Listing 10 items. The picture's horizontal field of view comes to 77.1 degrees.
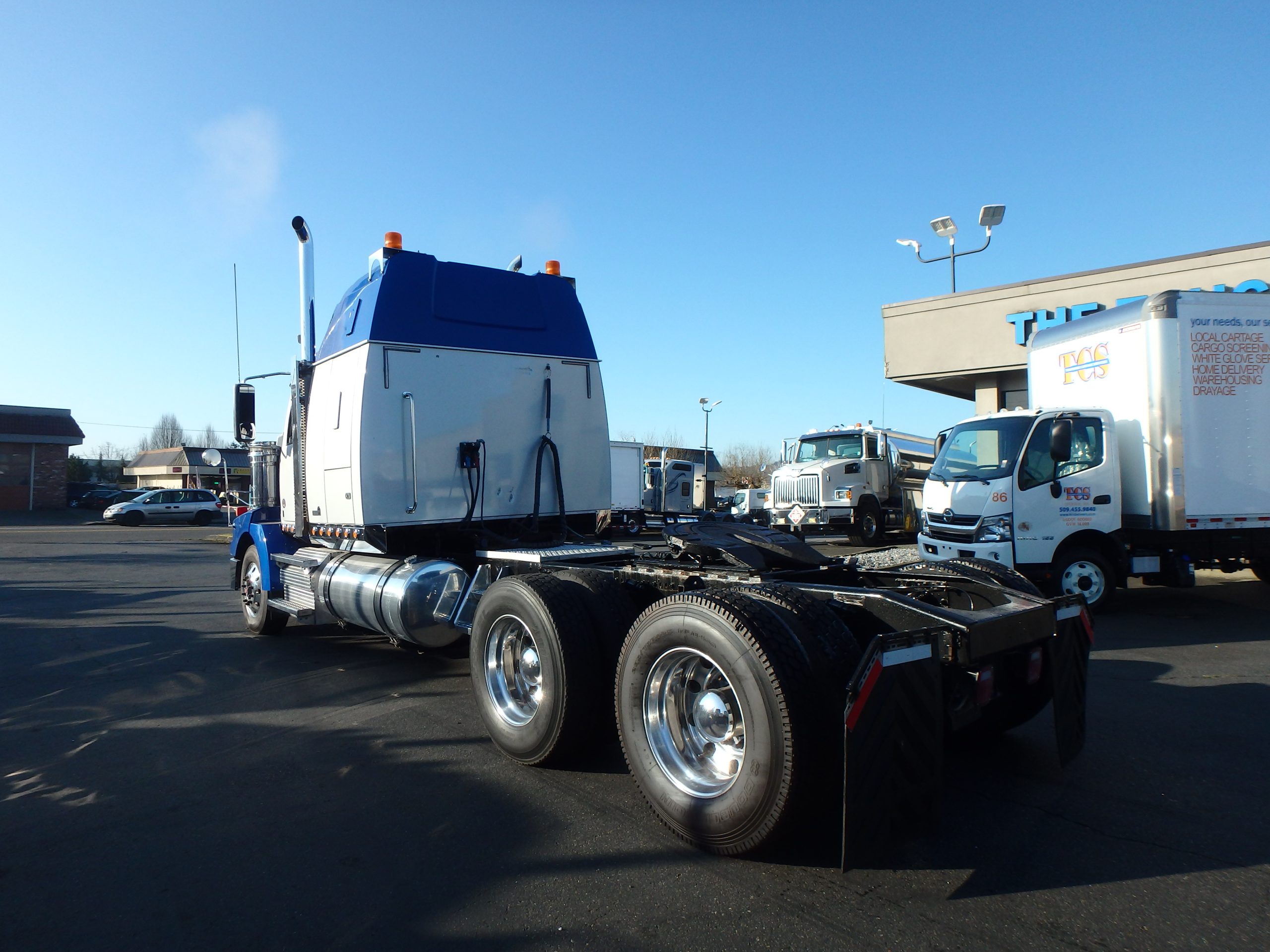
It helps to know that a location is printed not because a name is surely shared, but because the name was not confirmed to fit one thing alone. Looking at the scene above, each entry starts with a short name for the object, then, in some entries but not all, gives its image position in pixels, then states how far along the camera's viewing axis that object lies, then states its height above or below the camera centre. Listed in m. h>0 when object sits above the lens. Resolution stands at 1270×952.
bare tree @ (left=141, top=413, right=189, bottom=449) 114.56 +9.68
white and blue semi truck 3.11 -0.60
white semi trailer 25.17 +0.51
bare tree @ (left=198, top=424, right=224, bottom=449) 99.80 +8.22
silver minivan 35.09 -0.23
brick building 46.47 +3.09
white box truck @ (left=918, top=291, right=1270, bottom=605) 8.91 +0.11
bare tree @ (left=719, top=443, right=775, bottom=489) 60.19 +1.62
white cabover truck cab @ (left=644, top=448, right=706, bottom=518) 29.38 +0.12
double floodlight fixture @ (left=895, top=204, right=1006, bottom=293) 19.69 +6.48
